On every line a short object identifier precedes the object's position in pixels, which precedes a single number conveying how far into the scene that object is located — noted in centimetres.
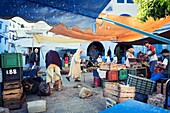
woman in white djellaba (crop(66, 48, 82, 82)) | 1012
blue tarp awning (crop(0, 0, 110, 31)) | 309
